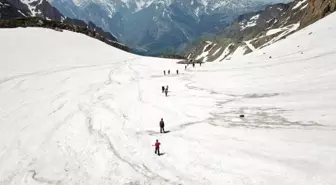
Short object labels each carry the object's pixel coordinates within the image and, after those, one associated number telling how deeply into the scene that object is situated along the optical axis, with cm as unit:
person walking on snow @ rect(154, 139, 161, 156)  2775
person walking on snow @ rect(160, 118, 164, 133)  3262
